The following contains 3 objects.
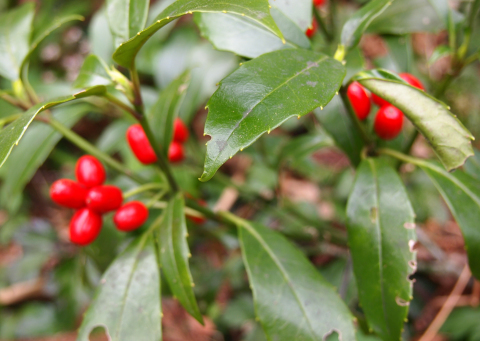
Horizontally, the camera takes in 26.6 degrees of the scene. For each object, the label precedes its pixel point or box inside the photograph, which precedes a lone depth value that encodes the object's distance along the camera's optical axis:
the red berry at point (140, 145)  0.50
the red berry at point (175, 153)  0.54
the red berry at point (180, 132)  0.56
